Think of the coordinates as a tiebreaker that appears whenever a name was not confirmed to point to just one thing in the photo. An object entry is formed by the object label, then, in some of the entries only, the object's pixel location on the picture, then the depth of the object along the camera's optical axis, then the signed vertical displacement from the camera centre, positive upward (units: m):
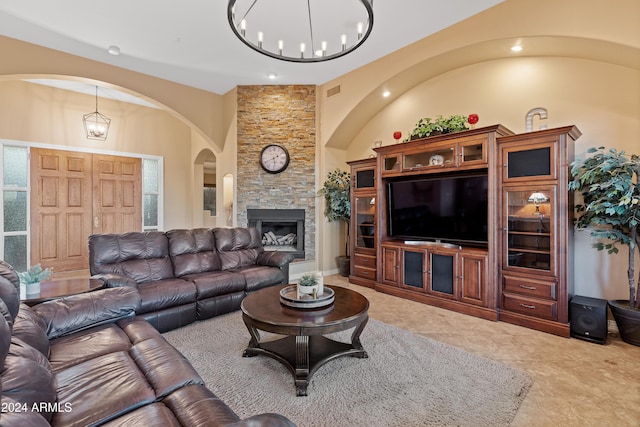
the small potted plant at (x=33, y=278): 2.41 -0.52
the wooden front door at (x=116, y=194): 5.92 +0.42
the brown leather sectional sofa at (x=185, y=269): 3.06 -0.65
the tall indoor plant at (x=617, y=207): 2.67 +0.06
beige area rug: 1.84 -1.23
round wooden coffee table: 2.07 -0.80
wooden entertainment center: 3.05 -0.31
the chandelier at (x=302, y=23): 3.26 +2.32
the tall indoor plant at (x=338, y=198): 5.43 +0.29
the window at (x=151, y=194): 6.48 +0.44
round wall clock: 5.53 +1.04
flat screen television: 3.66 +0.07
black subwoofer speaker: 2.79 -1.01
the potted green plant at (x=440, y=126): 3.83 +1.15
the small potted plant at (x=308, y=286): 2.47 -0.60
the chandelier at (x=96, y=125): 5.55 +1.69
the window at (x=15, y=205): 5.02 +0.16
